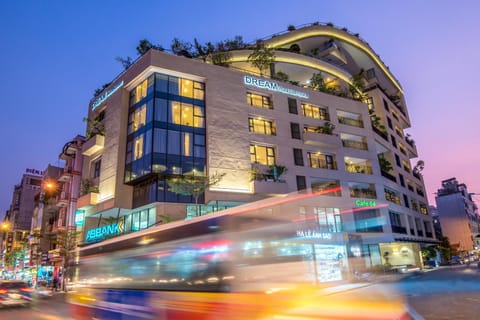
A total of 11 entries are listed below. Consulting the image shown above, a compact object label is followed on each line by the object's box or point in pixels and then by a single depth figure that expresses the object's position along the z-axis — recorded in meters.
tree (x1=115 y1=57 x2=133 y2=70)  37.19
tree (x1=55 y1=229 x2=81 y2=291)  35.47
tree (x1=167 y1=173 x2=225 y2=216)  27.72
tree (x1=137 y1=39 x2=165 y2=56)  34.72
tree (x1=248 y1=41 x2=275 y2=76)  41.00
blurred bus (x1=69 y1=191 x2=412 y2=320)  7.64
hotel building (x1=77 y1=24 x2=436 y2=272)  30.67
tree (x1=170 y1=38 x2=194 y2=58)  36.03
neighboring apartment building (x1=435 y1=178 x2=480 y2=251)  83.24
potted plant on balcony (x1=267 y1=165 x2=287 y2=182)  33.91
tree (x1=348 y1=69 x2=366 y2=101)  48.72
